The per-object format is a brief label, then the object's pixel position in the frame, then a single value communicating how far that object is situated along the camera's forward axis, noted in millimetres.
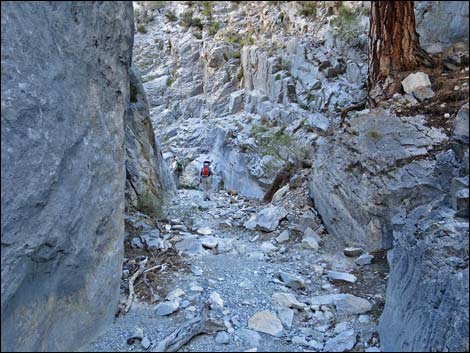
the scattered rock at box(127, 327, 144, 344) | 2762
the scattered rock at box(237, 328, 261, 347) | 2973
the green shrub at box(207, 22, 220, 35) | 20188
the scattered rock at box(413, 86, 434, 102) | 5633
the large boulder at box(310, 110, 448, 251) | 4504
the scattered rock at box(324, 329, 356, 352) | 2840
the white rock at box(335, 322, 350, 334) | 3135
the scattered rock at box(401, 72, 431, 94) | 5797
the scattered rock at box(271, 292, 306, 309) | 3549
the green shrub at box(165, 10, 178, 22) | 23891
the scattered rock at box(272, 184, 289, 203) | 7059
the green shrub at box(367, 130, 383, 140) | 5164
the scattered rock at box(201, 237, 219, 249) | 5090
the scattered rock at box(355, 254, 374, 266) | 4422
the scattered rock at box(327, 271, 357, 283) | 4094
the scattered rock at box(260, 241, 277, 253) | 5070
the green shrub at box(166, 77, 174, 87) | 22109
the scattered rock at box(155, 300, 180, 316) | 3244
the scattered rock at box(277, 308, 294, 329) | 3270
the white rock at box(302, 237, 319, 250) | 4992
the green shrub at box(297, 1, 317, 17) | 13516
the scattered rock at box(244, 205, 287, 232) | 5754
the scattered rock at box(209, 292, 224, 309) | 3471
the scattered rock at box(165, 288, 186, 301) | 3520
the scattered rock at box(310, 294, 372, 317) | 3428
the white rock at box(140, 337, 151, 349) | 2738
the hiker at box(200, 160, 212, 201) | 9437
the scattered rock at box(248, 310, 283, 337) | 3158
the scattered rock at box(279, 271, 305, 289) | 3984
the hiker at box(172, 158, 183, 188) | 15470
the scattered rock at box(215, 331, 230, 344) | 2930
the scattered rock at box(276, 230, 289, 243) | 5332
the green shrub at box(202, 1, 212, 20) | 21228
